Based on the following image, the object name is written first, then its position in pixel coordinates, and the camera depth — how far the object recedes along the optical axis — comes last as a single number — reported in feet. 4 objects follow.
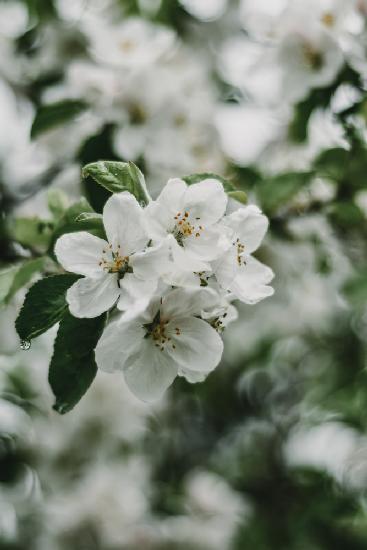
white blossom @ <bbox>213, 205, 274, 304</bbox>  1.40
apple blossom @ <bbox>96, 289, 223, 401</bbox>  1.34
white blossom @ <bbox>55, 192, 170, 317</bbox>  1.33
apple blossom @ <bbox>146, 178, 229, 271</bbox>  1.34
